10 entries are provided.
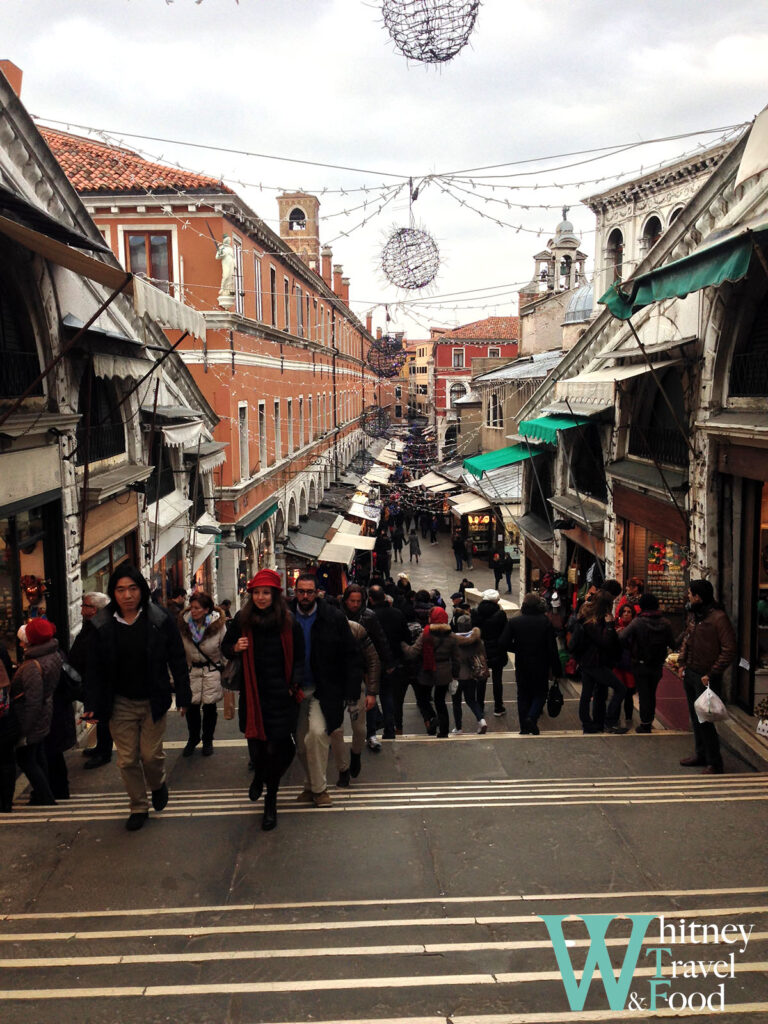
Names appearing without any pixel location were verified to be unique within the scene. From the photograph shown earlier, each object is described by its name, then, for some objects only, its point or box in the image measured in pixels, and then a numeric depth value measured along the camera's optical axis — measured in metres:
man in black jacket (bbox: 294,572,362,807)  5.09
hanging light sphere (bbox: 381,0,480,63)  7.62
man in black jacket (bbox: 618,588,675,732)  7.49
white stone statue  16.92
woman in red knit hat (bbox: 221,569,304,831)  4.82
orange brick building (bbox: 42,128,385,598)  16.89
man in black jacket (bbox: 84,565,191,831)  4.77
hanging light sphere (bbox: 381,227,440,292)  13.10
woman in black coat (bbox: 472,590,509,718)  8.75
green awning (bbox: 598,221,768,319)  6.03
